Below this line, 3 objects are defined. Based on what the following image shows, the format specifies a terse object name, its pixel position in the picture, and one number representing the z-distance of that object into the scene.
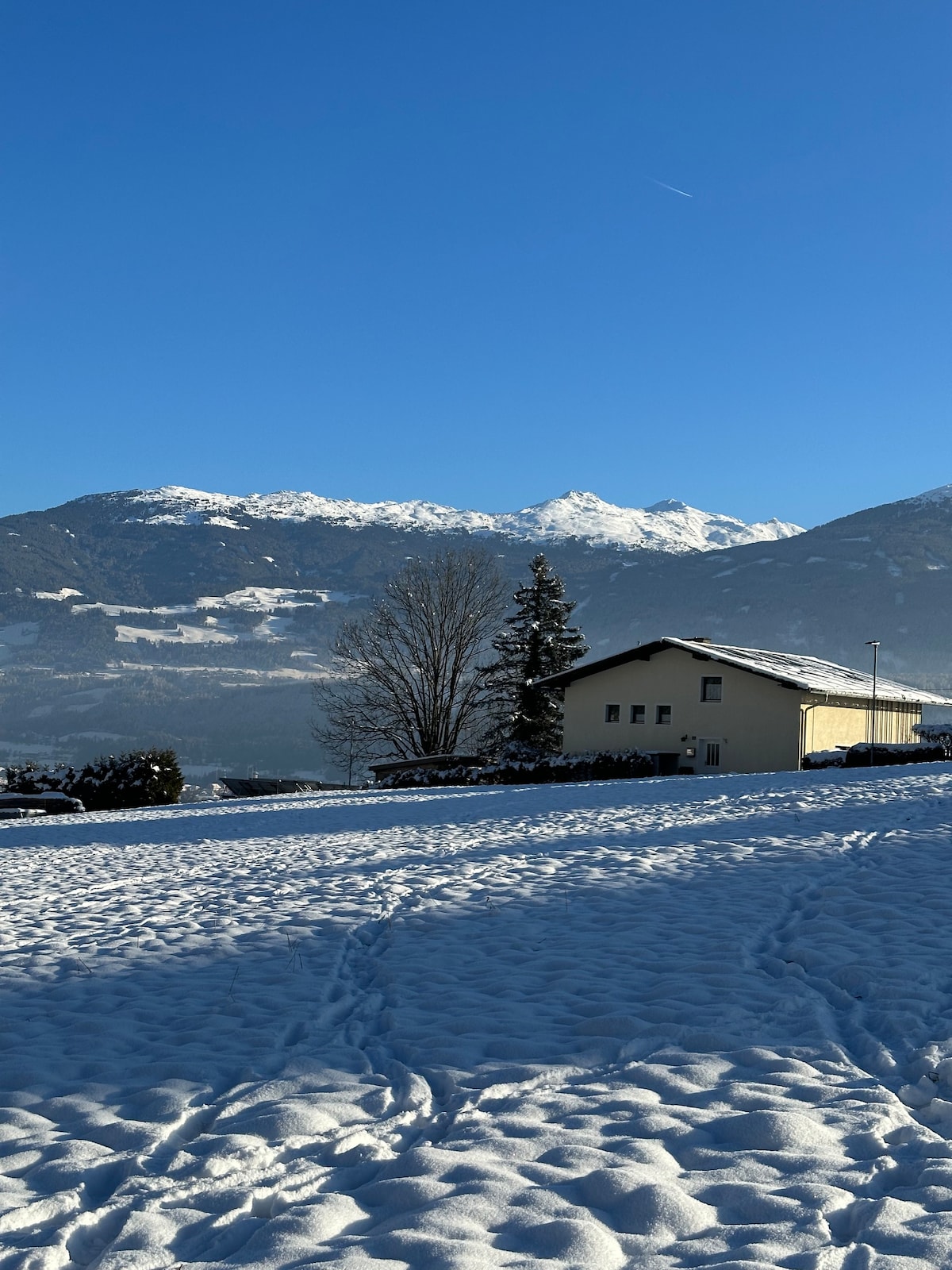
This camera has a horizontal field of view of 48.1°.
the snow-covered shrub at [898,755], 34.12
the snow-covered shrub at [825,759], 36.59
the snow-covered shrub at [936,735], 35.19
